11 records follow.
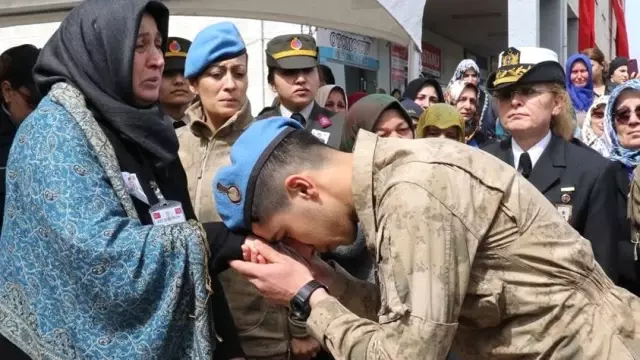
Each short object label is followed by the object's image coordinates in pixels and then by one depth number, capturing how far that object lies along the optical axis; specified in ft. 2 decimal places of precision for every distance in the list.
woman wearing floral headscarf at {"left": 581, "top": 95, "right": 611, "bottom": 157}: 16.76
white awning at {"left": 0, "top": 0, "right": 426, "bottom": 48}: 14.16
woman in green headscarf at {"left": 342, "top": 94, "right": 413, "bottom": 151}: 12.14
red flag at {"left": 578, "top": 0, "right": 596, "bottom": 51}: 42.34
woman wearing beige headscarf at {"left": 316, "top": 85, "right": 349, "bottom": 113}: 17.74
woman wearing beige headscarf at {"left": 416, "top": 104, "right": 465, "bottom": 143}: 13.71
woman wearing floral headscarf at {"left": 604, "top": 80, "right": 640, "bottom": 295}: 12.12
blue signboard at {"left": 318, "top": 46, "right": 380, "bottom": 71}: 28.20
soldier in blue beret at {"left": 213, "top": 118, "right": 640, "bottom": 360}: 5.02
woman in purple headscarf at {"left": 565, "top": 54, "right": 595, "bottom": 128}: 21.13
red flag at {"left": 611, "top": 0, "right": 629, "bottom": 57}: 73.61
